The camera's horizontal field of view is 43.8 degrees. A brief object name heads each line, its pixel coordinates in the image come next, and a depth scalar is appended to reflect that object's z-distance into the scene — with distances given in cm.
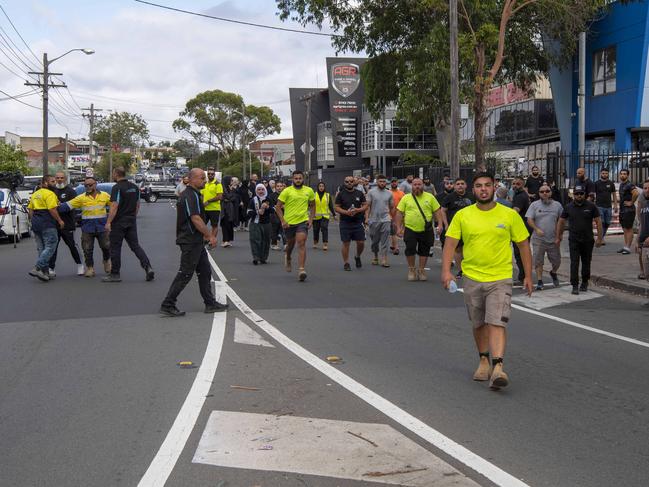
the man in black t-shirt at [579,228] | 1267
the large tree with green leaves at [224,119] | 8756
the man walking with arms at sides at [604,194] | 1894
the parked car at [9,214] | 2189
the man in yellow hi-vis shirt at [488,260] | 678
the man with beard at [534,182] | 2059
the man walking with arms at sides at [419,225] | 1393
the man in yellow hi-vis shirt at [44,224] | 1359
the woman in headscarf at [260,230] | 1642
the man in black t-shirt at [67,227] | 1427
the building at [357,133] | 6125
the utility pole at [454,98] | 2238
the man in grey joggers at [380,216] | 1619
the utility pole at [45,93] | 4353
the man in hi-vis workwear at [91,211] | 1402
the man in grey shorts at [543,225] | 1314
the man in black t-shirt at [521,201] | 1436
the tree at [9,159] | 5032
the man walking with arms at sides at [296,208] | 1405
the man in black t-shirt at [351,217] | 1557
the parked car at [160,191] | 5620
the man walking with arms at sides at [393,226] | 1814
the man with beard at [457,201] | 1441
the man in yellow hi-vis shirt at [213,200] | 1886
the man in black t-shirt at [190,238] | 1012
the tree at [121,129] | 11162
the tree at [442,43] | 2669
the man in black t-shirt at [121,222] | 1339
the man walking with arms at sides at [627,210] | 1748
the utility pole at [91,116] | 7644
